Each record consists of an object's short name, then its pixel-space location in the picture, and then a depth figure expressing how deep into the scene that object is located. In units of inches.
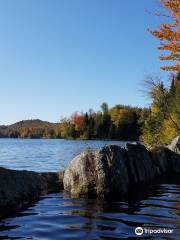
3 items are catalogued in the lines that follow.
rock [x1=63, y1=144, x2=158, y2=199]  298.3
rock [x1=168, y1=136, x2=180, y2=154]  597.3
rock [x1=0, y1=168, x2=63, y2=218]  242.6
